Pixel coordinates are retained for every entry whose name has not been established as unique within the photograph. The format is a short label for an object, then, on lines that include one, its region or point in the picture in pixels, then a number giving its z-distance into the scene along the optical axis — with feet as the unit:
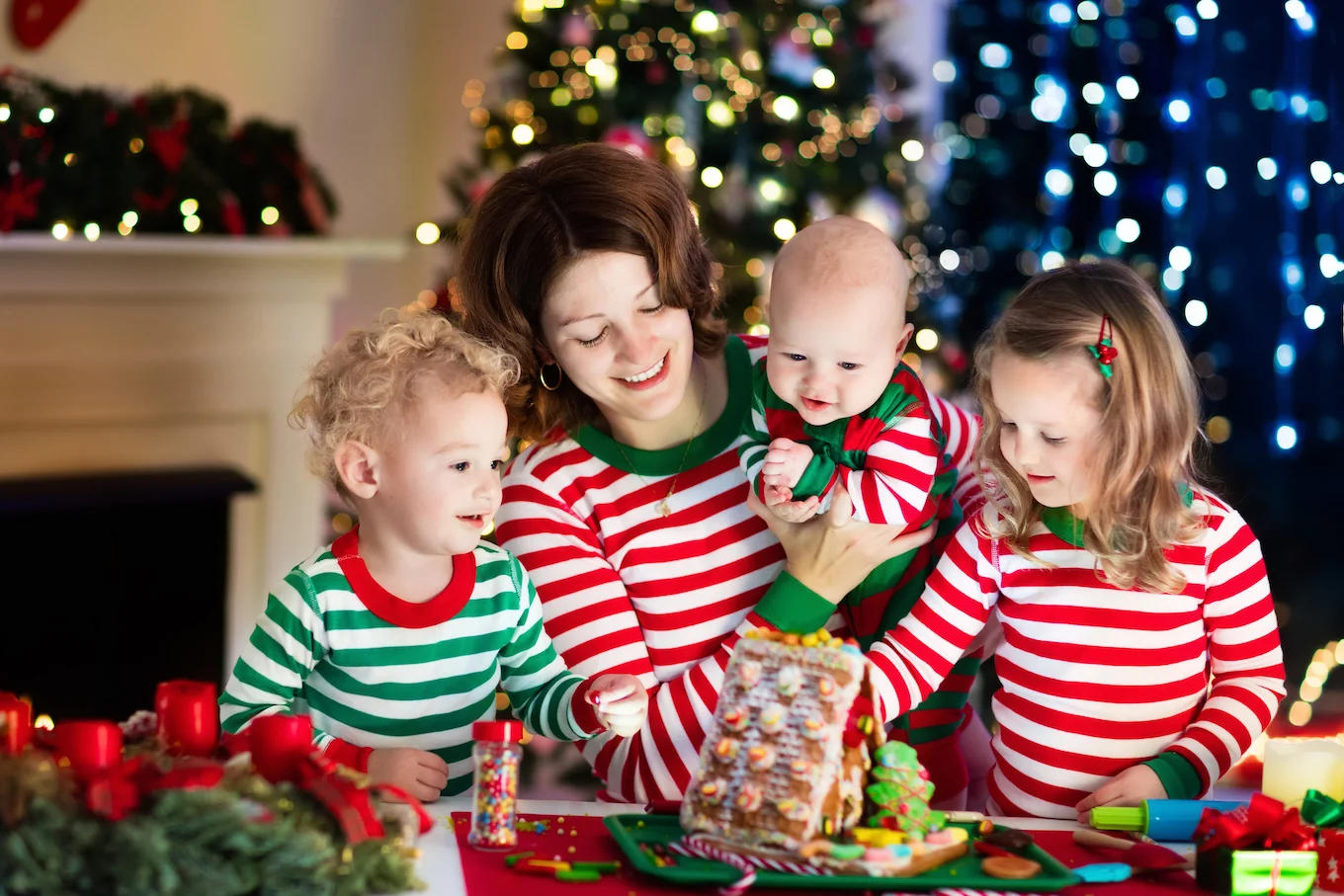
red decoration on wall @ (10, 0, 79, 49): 11.46
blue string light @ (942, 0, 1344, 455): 12.52
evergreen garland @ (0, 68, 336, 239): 10.09
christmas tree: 11.19
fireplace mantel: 10.56
